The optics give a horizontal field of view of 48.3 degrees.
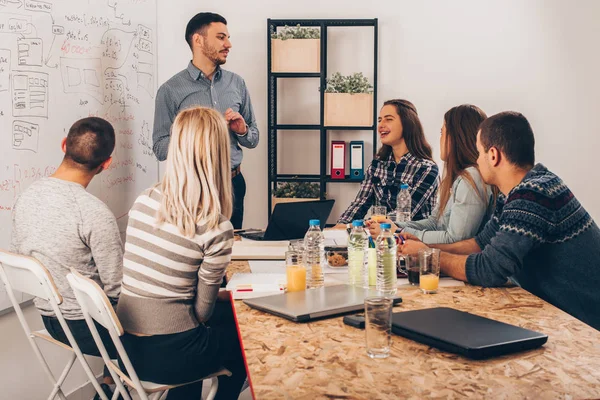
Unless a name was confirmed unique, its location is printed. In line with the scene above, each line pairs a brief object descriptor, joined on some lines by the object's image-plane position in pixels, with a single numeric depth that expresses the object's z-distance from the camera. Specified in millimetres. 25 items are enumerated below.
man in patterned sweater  1864
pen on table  1918
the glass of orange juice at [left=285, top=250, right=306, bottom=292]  1882
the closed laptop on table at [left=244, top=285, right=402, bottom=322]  1638
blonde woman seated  1857
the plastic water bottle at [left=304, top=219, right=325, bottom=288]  2014
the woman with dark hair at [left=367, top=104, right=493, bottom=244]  2441
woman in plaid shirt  3393
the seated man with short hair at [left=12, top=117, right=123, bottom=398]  2213
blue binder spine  4606
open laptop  2592
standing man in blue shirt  3887
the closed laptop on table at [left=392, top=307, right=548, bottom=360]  1342
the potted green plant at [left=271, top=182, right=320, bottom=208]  4523
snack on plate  2256
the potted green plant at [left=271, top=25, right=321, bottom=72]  4395
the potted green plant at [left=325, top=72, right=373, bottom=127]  4441
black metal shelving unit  4492
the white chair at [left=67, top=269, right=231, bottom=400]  1731
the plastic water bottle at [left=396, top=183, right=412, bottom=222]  3342
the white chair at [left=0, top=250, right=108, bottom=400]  1949
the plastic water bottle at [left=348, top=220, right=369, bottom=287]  1995
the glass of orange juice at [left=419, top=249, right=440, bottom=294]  1890
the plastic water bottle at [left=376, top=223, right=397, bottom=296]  1877
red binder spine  4602
